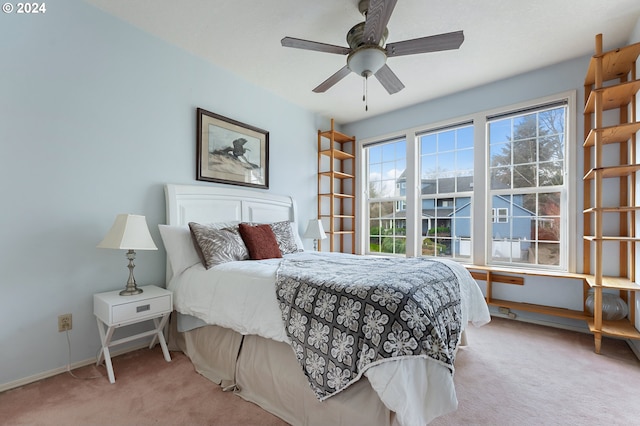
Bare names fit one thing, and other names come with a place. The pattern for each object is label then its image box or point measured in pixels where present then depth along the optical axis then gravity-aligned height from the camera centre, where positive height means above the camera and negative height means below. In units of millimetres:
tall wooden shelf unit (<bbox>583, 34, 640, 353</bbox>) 2262 +365
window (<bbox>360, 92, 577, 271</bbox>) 3125 +337
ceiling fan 1759 +1172
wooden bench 2796 -727
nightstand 1929 -689
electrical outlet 2049 -786
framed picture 2947 +698
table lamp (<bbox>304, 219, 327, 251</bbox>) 3834 -213
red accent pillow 2574 -255
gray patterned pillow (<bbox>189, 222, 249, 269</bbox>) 2305 -261
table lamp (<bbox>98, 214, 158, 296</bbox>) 2000 -169
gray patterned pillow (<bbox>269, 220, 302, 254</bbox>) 2988 -244
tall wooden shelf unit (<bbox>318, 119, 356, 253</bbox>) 4426 +451
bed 1214 -686
